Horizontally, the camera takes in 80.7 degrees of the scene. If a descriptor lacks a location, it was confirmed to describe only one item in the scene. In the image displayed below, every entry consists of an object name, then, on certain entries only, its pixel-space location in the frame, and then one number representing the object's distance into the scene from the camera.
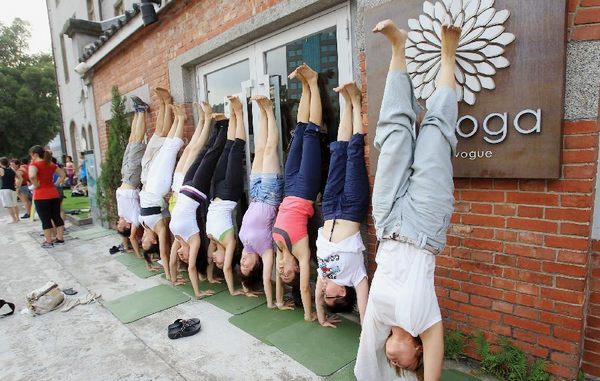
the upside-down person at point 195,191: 4.36
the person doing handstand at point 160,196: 5.05
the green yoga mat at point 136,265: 5.26
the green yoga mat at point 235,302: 3.91
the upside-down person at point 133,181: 5.89
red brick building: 2.06
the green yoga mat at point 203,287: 4.50
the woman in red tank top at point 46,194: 6.81
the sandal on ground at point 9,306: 4.11
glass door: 3.49
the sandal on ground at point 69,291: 4.62
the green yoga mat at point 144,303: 3.95
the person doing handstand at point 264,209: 3.89
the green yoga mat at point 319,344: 2.84
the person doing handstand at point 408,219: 2.08
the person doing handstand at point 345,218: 3.05
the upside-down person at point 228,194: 4.21
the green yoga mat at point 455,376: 2.53
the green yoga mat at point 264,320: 3.41
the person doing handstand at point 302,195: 3.48
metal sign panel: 2.07
